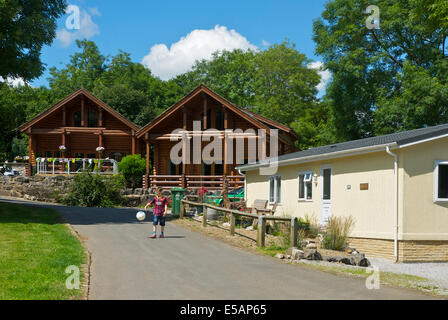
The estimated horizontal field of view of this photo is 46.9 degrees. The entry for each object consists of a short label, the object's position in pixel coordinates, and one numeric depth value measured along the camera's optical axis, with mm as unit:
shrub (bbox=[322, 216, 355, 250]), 14984
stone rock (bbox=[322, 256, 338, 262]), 12352
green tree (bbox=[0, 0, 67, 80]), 19078
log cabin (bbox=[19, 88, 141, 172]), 37562
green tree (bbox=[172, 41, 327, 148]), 52688
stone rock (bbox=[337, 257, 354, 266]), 12469
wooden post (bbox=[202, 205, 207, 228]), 18766
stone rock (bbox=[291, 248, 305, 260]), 12188
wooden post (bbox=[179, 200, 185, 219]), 21656
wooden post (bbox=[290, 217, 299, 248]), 13562
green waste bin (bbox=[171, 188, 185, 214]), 22688
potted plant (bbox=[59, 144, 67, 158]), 36428
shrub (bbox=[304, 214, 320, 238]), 17047
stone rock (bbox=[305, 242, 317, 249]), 13712
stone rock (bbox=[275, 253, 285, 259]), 12444
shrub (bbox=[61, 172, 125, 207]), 27609
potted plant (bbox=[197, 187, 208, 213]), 22931
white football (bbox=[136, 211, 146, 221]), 15910
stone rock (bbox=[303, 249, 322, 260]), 12164
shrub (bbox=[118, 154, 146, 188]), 33219
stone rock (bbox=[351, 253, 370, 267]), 12508
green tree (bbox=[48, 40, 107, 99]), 67438
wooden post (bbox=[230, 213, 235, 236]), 16220
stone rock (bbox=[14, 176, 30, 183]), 32062
